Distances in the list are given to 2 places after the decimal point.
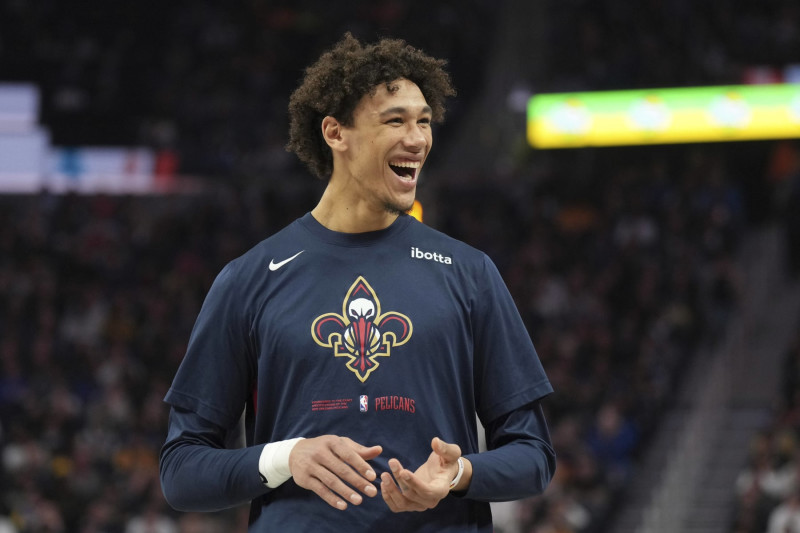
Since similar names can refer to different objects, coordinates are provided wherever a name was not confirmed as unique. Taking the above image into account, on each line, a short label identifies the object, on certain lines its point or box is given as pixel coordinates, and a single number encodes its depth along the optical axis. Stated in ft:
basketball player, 20.43
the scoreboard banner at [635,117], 134.00
